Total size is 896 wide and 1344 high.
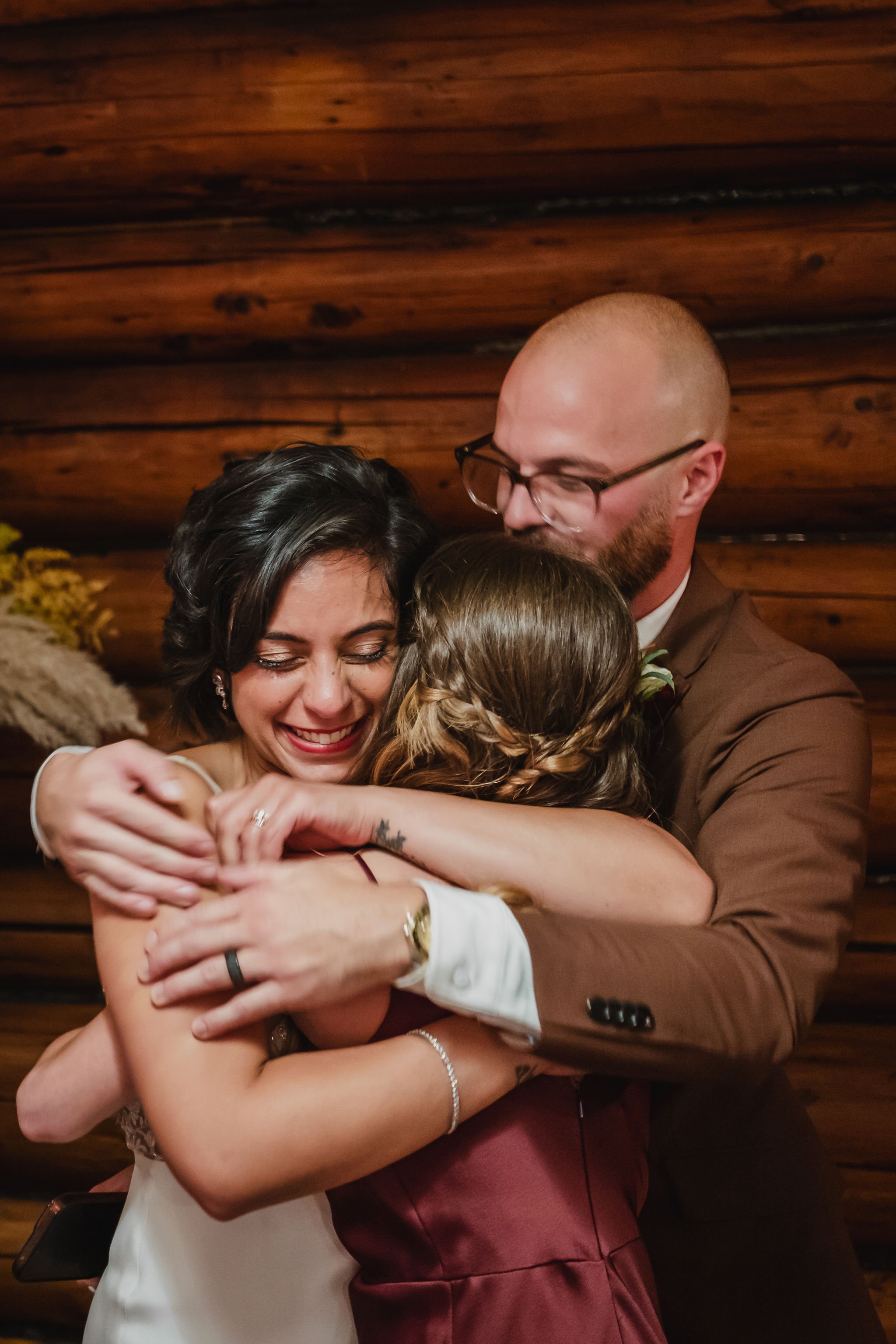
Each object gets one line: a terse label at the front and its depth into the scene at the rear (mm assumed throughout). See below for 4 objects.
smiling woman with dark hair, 1266
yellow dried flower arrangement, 2785
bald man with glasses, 1311
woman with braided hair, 1346
